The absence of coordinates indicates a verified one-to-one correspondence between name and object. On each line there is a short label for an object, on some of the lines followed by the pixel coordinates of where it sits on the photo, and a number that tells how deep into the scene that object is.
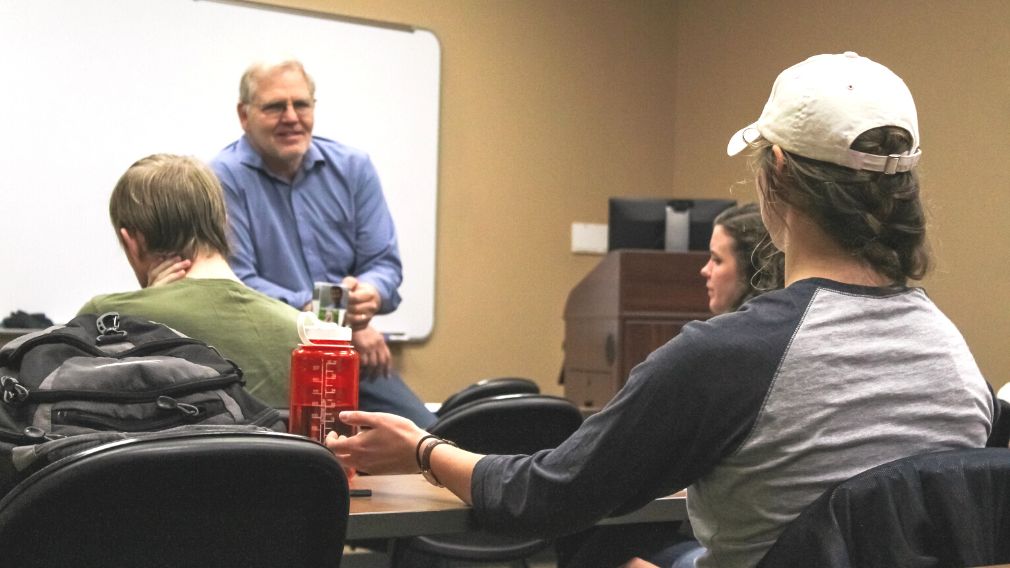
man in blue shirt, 3.45
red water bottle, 1.50
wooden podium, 4.48
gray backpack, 1.31
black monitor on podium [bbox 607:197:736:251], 4.78
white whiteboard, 4.82
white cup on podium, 4.75
